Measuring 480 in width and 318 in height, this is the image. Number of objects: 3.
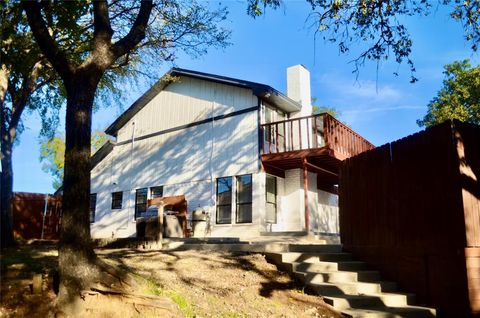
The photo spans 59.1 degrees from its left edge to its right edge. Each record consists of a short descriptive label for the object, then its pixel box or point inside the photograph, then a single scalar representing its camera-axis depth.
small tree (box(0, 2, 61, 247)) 10.45
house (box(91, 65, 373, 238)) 15.45
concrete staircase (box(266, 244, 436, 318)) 6.76
